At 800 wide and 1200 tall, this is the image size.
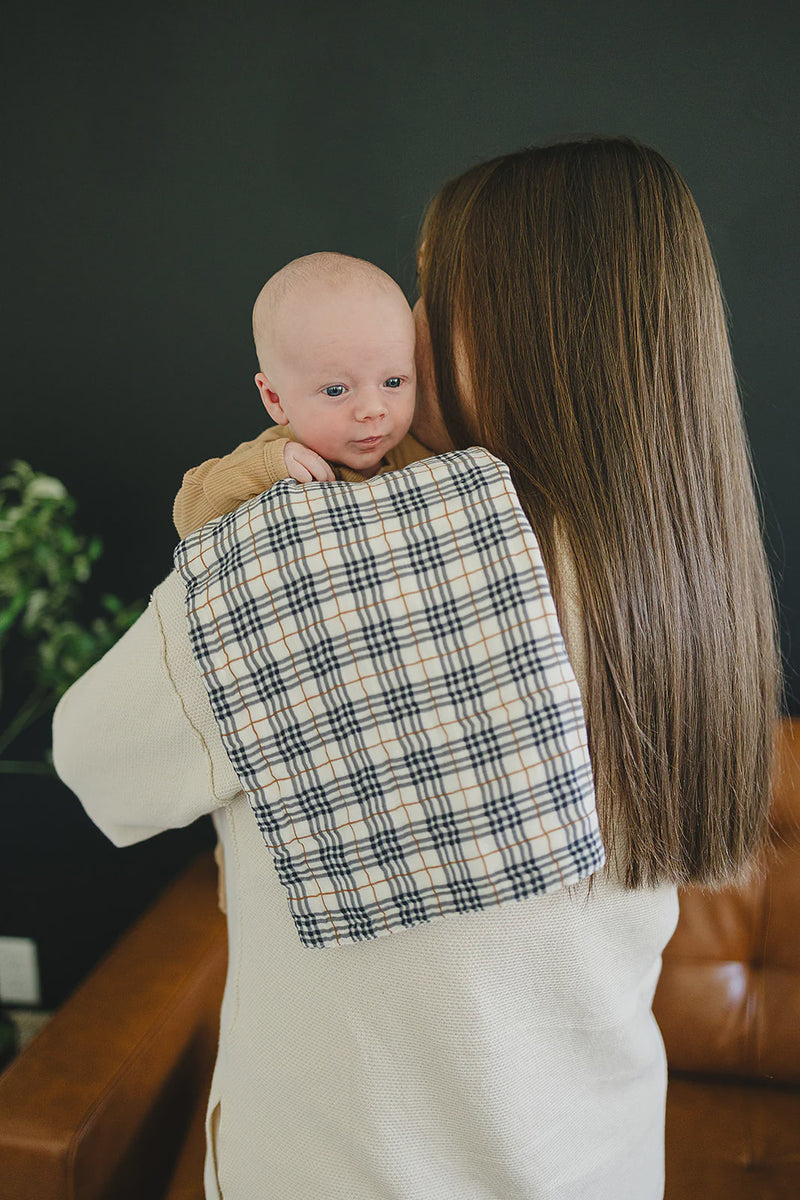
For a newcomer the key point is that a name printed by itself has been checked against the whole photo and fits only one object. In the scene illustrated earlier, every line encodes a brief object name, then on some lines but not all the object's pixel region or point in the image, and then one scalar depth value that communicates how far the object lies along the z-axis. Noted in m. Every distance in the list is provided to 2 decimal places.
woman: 0.70
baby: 0.80
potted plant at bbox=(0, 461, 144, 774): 1.48
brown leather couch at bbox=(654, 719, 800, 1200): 1.40
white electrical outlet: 2.00
